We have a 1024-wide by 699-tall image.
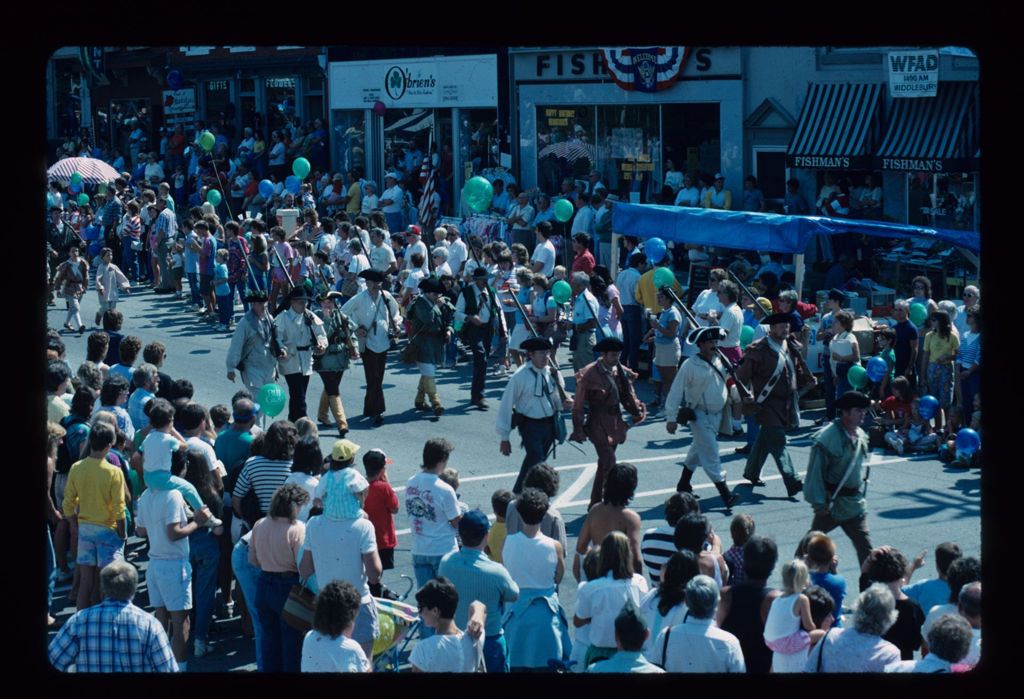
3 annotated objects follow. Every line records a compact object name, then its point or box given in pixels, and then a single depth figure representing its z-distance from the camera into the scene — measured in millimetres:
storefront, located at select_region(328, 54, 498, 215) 26875
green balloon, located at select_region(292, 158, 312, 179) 24594
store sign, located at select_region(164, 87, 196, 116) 35406
